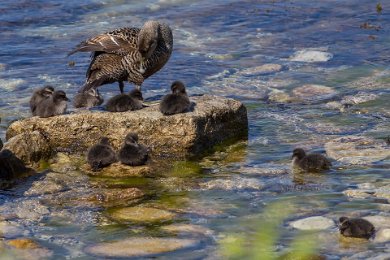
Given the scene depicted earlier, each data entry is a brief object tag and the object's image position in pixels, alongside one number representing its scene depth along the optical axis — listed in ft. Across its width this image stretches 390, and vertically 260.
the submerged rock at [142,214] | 54.80
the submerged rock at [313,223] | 51.59
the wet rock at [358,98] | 83.10
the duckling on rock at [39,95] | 75.10
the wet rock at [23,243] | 50.31
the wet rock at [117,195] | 58.95
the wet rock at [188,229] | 51.70
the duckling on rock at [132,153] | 64.54
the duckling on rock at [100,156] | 64.34
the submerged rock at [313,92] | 86.02
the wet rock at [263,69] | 96.78
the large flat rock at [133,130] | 68.28
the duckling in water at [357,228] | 48.85
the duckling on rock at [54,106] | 71.05
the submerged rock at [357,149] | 65.62
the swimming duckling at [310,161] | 62.49
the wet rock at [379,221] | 51.22
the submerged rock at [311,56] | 100.78
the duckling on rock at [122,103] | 70.59
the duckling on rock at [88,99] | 78.84
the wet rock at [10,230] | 52.19
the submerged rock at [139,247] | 48.85
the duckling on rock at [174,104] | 68.82
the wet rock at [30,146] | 66.39
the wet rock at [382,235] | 49.19
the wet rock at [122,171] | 64.47
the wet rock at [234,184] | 60.44
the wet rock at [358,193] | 57.31
